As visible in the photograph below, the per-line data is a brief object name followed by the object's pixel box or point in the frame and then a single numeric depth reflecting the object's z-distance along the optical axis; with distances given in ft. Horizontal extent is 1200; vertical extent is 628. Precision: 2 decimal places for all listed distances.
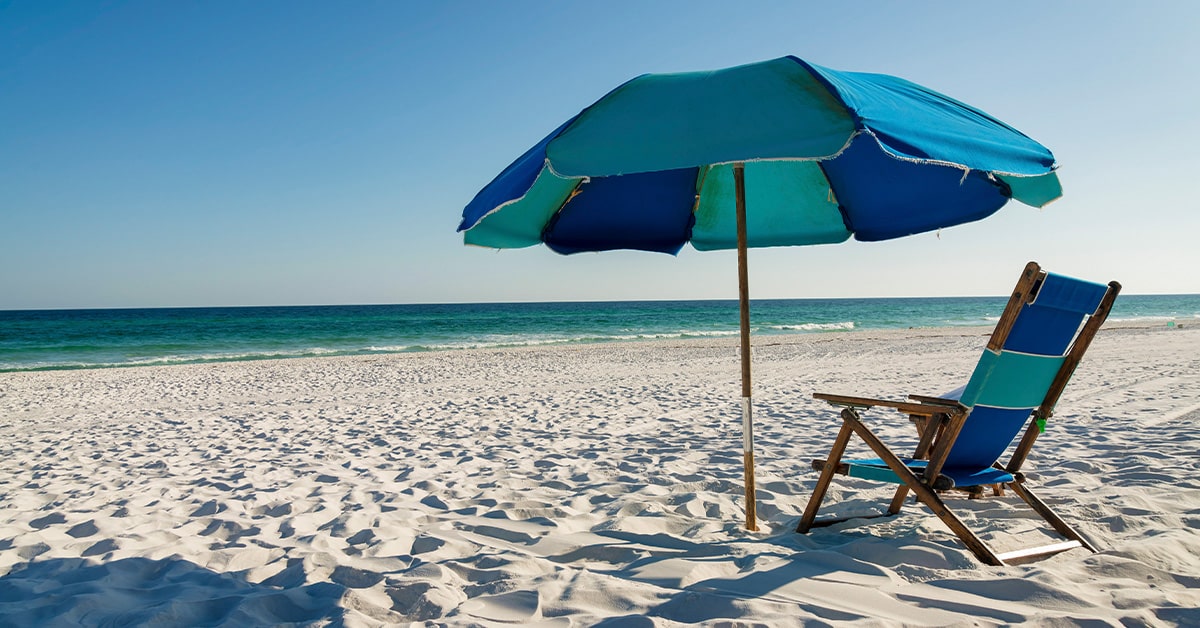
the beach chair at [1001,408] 7.84
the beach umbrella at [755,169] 6.40
